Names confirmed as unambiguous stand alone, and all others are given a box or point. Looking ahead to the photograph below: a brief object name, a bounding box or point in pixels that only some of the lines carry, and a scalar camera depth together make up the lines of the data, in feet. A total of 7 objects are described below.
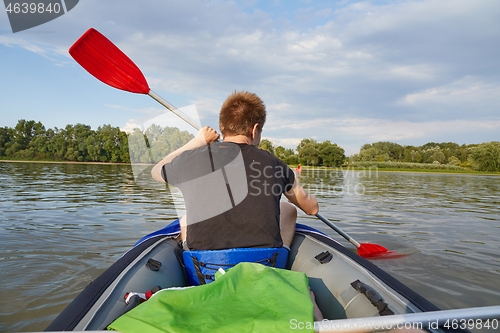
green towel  3.70
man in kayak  6.29
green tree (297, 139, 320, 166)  191.70
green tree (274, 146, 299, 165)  186.47
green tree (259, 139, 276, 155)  154.49
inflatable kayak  4.86
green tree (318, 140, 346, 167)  192.54
